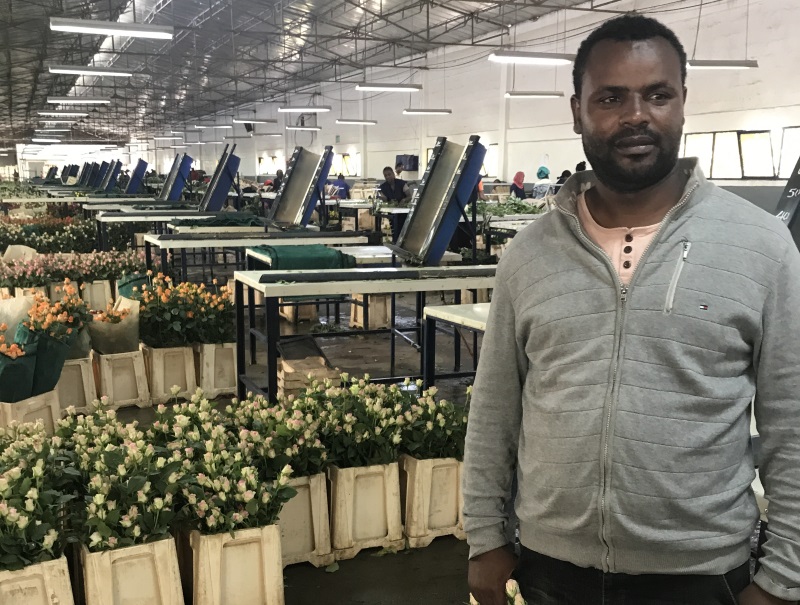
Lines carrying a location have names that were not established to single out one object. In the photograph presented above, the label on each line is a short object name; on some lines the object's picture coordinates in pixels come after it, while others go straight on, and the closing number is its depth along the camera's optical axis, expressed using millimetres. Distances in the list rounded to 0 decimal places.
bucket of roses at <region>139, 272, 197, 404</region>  5035
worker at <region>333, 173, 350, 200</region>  16825
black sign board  2422
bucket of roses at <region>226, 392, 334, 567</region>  2854
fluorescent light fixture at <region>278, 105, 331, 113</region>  17756
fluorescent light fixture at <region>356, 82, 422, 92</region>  13266
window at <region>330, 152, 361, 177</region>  26814
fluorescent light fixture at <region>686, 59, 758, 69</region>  10719
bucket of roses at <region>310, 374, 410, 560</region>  2973
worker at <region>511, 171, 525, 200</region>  15071
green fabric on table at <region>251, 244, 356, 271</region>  4607
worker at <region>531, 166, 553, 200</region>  13969
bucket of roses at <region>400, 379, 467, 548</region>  3072
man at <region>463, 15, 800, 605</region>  1164
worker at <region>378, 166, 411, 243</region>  11641
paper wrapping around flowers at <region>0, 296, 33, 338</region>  4336
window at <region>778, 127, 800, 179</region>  11250
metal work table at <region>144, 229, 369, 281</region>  6246
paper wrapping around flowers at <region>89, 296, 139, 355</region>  4867
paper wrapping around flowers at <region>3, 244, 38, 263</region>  8305
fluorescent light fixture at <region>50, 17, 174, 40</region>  8328
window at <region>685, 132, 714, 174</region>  12984
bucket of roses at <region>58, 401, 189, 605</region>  2238
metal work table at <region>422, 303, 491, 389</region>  3451
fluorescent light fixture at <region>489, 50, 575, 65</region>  10484
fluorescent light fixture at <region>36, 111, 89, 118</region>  30509
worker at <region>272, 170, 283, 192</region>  16294
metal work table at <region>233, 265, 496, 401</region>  3840
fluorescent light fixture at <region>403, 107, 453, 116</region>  17152
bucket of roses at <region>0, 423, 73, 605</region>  2121
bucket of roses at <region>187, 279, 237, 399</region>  5109
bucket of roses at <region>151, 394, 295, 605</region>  2393
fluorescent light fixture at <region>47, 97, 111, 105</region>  15133
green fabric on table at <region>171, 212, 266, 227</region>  7157
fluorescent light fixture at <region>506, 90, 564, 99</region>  14262
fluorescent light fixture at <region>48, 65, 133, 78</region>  11625
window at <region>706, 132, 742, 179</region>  12484
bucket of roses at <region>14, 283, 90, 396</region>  3900
